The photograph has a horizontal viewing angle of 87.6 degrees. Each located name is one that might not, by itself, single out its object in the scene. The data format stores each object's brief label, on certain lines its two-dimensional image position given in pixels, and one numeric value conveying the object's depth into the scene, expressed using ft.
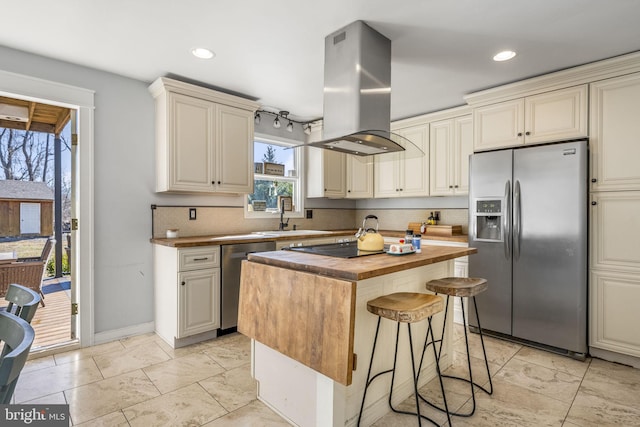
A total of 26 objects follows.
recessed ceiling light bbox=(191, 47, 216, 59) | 8.55
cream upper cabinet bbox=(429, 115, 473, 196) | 12.42
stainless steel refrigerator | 9.05
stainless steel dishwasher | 10.41
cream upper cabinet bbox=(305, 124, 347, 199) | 14.78
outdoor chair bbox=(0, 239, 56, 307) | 12.89
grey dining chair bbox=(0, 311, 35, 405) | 2.52
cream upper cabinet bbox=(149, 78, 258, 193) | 10.21
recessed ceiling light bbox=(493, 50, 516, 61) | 8.60
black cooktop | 7.01
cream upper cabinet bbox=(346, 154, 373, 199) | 15.37
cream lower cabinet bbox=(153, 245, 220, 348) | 9.57
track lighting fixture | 13.55
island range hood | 7.25
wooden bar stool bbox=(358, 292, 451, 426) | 5.27
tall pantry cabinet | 8.63
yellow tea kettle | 7.51
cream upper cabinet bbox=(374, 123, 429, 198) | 13.53
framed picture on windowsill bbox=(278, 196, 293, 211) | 14.19
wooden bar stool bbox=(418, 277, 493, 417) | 6.53
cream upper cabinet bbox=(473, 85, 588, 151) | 9.39
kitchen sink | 12.18
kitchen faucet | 14.07
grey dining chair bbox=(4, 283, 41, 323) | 4.31
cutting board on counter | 12.59
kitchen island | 5.25
